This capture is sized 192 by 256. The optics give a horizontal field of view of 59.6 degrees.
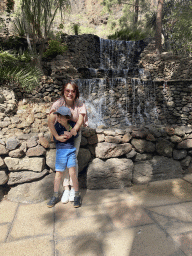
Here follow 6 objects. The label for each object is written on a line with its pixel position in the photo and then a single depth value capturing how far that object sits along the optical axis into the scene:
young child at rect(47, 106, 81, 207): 2.18
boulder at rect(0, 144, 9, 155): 2.47
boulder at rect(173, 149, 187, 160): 3.01
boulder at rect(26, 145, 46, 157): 2.55
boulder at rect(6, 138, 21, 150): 2.48
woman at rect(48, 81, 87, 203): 2.18
